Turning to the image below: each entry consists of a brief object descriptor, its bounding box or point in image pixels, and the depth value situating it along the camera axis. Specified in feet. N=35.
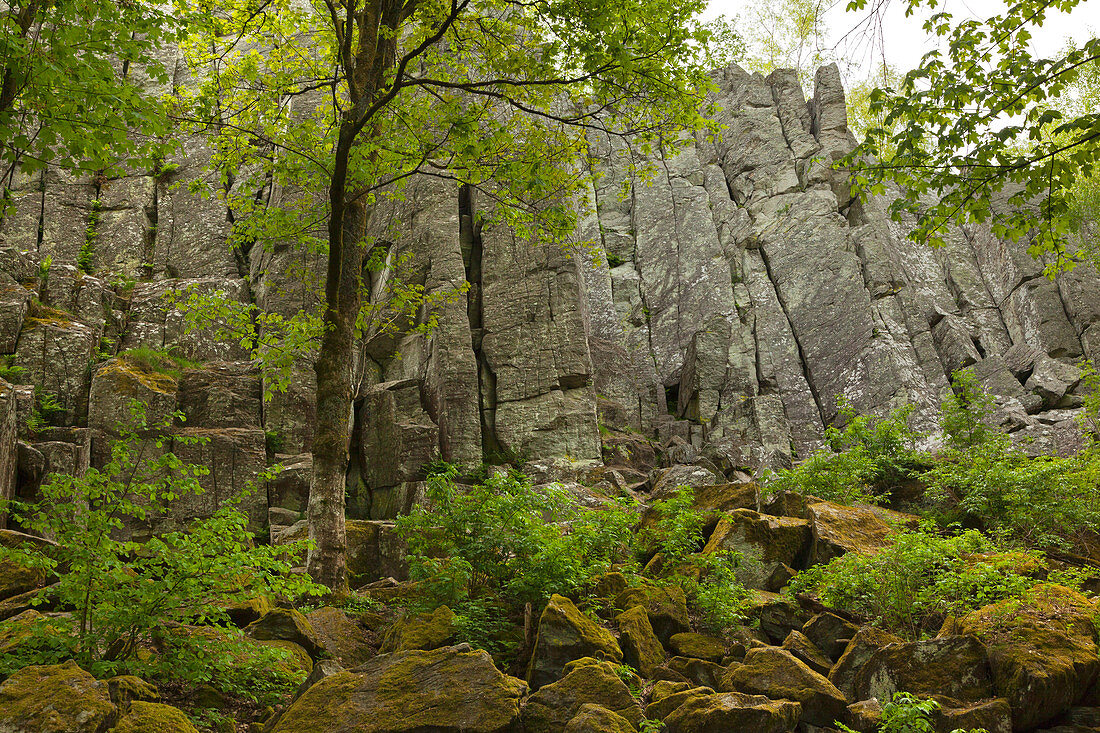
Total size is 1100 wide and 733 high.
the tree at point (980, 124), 24.12
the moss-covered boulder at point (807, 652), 24.86
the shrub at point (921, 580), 25.04
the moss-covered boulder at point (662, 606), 27.66
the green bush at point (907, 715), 17.67
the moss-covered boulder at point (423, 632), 24.21
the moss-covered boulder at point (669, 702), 20.49
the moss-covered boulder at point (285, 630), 25.25
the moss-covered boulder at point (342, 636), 25.91
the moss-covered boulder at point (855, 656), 23.49
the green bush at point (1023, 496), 35.22
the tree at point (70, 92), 21.08
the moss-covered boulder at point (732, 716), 19.11
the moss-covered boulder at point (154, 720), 16.36
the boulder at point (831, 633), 26.18
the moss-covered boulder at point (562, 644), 22.72
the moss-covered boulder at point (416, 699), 18.31
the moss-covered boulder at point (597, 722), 17.89
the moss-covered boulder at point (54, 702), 15.21
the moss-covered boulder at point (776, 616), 28.68
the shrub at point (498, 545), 26.53
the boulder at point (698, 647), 26.12
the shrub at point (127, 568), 19.42
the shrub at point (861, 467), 44.52
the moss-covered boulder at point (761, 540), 33.73
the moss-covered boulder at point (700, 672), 24.02
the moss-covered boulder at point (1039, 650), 20.62
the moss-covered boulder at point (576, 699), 19.03
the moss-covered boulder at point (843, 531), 32.83
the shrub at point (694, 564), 27.84
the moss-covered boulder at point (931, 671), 21.70
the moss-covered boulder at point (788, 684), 21.16
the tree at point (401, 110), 33.81
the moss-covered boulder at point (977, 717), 19.75
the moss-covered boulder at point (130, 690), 17.93
